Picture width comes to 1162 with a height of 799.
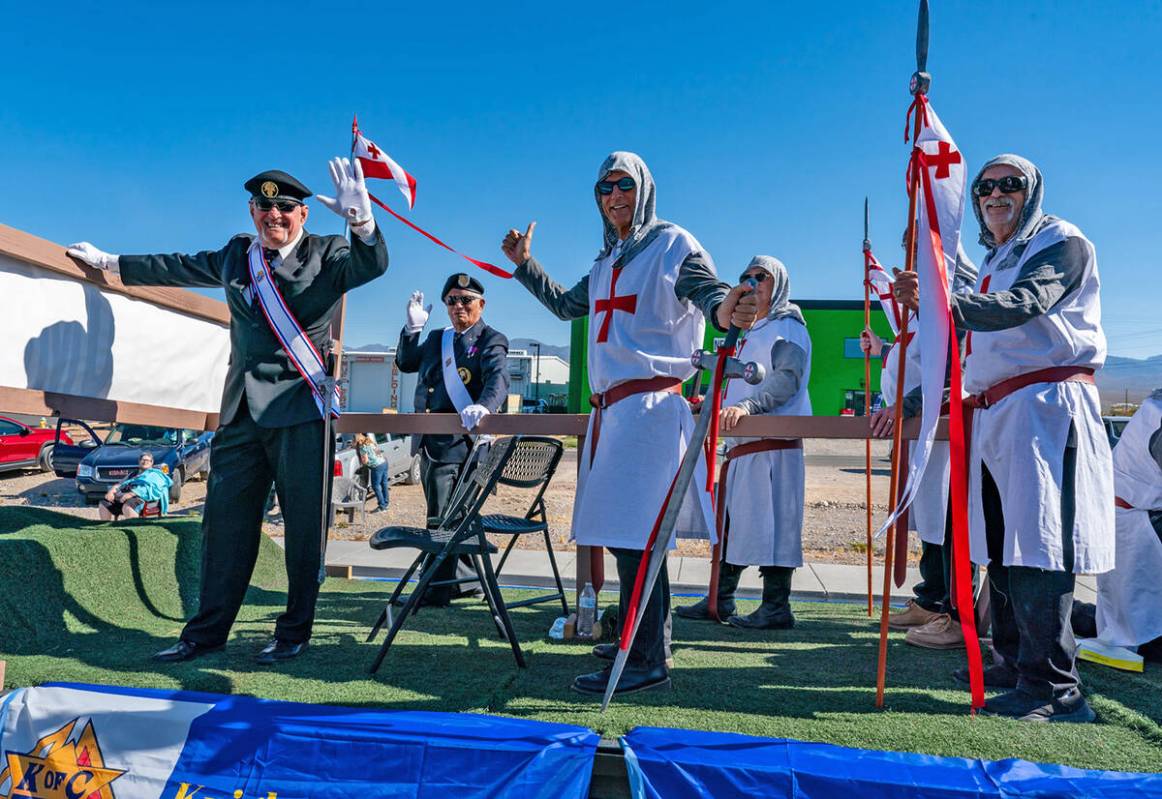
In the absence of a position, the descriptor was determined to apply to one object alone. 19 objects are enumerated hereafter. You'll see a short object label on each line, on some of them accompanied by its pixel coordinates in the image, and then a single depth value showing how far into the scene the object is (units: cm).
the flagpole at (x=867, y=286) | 499
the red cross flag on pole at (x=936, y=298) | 248
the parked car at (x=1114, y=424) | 980
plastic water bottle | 377
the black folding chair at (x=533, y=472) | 401
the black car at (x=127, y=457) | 1205
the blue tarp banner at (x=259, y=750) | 222
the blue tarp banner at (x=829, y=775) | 204
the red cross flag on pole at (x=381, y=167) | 362
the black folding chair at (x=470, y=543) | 311
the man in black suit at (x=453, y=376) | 460
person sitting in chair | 655
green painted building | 3025
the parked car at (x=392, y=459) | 1119
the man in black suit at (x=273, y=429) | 329
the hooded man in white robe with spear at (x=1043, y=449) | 263
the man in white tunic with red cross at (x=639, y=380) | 287
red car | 1538
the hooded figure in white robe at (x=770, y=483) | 425
